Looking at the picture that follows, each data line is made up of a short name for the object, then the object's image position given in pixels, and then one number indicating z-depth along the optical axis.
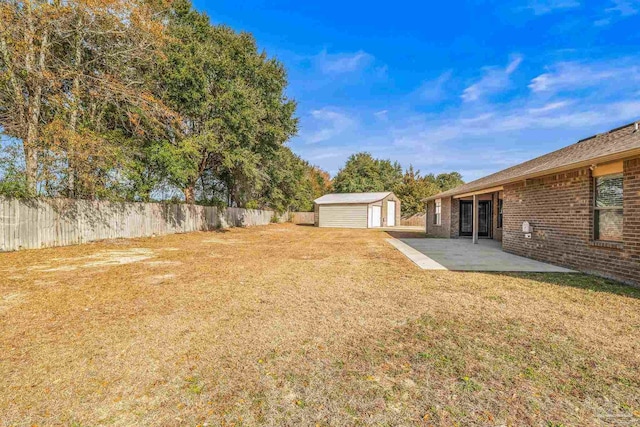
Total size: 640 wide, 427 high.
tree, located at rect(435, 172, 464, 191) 57.76
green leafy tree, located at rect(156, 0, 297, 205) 14.36
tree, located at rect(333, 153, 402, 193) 40.84
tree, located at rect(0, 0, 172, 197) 9.20
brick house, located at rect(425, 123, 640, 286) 5.27
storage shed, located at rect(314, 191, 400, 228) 27.09
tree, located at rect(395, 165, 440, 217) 33.77
